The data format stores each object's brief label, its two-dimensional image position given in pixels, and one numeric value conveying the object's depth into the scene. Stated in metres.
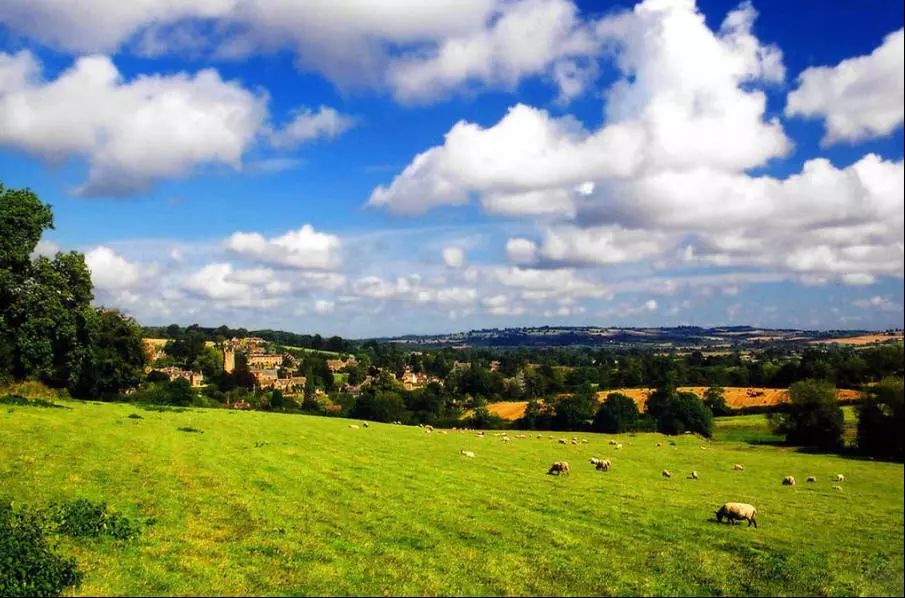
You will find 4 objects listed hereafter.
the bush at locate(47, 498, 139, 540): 15.98
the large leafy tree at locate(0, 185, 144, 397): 42.03
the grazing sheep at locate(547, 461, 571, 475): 32.81
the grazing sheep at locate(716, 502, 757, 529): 19.39
